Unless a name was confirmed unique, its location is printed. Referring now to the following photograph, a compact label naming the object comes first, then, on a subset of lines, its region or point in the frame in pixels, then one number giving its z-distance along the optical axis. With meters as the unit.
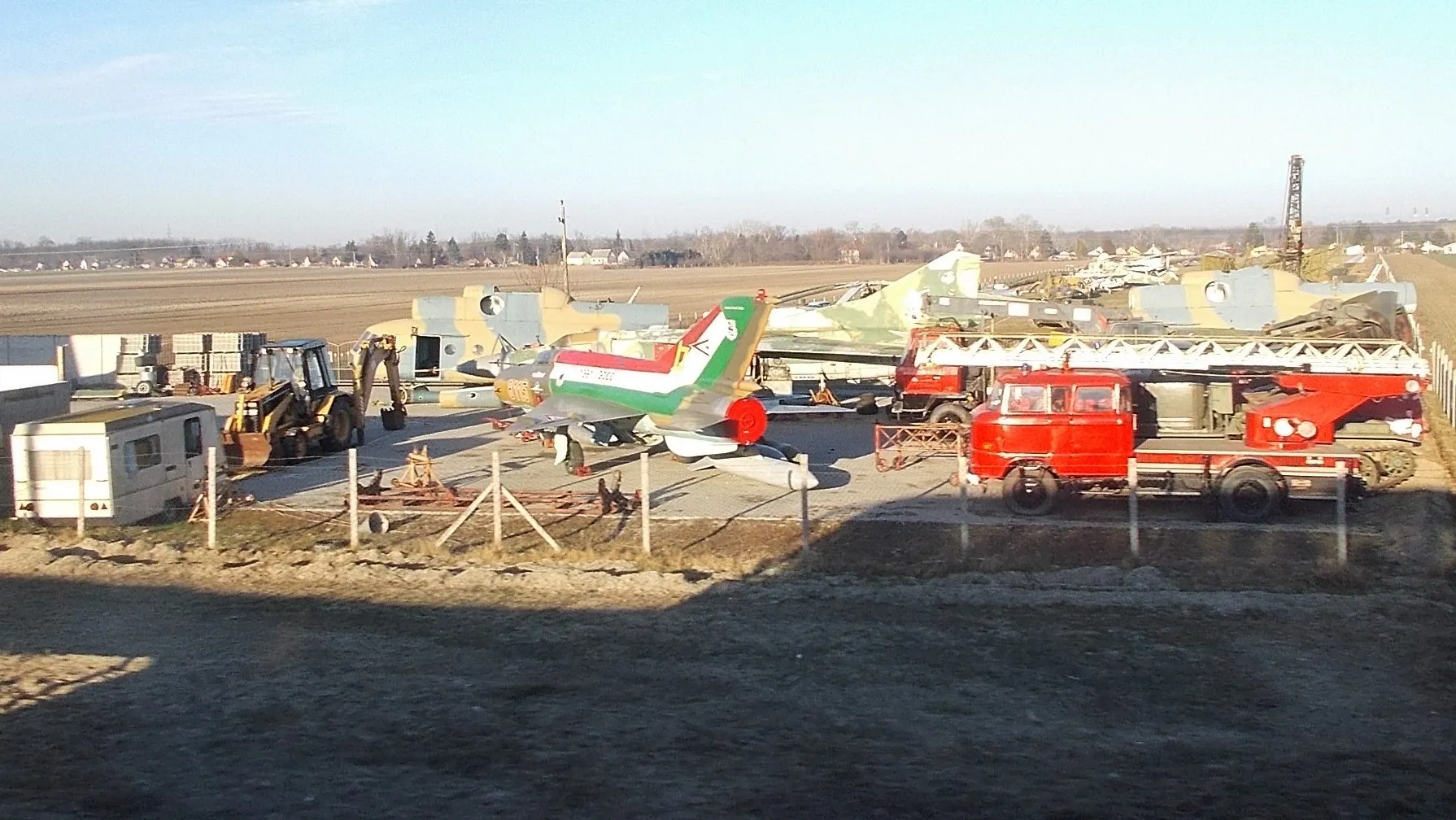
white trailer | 17.88
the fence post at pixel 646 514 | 15.91
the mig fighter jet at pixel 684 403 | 21.38
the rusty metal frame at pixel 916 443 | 23.23
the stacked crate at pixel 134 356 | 38.03
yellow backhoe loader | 22.77
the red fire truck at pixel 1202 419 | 17.42
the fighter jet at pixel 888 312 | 33.88
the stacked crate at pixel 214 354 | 38.75
